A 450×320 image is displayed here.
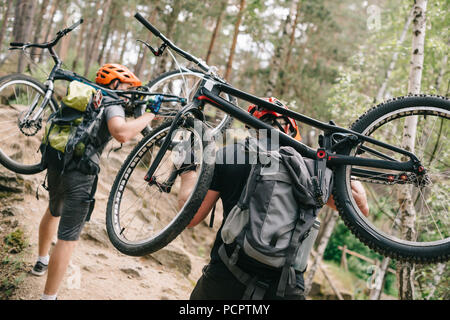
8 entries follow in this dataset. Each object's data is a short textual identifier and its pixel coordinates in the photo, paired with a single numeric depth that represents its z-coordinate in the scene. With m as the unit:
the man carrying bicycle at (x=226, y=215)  1.95
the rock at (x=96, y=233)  5.07
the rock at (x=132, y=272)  4.81
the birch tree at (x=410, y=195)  3.92
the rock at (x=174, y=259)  5.65
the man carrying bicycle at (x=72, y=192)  2.89
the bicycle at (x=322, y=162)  2.08
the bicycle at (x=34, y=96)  3.26
